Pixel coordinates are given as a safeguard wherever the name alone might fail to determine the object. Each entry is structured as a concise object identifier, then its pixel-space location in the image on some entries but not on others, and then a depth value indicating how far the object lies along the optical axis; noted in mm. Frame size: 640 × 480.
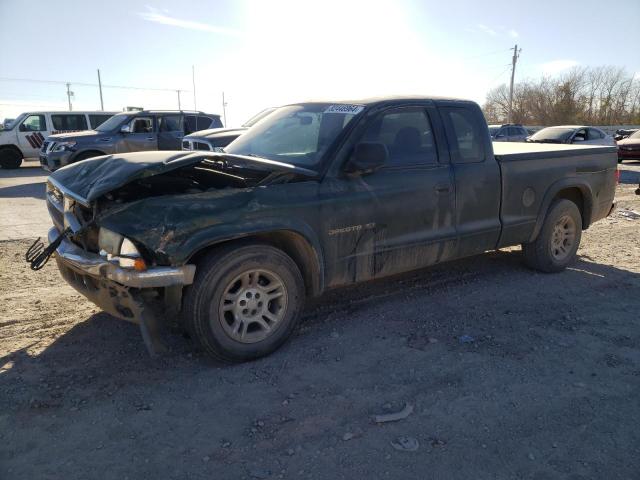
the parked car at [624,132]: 29769
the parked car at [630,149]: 20547
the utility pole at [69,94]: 60562
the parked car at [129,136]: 13125
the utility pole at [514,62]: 52594
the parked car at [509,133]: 22122
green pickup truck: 3234
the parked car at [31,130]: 18141
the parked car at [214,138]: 9888
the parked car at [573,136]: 17094
